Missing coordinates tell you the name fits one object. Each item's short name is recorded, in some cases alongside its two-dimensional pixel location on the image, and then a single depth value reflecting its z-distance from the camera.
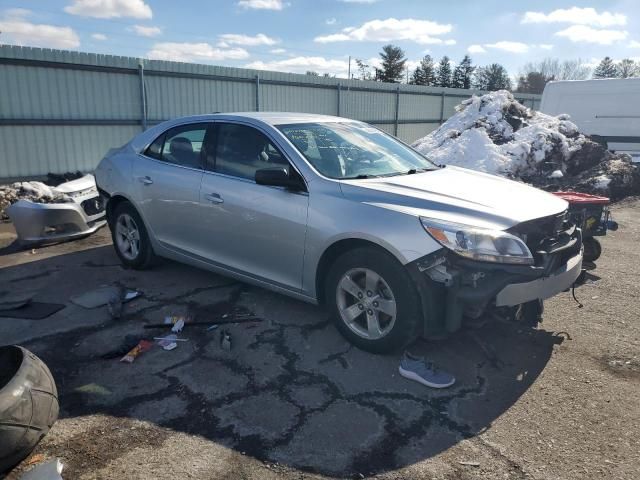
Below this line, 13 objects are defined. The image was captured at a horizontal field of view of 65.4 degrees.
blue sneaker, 3.34
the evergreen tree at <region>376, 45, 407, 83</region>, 53.47
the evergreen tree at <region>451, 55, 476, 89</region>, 59.94
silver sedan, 3.28
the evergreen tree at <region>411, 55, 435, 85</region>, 57.78
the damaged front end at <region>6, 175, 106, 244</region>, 6.34
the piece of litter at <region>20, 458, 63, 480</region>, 2.42
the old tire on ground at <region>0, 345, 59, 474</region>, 2.40
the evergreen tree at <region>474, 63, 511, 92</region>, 59.42
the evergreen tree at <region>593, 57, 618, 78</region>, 67.01
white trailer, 12.23
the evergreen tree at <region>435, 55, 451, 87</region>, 59.69
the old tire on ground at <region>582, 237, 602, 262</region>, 5.66
